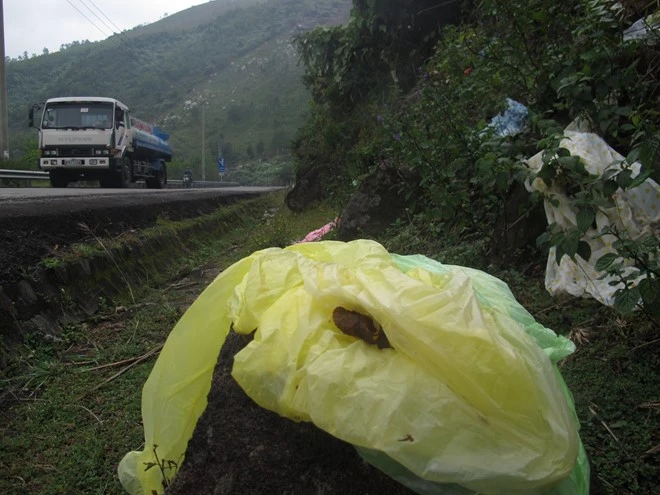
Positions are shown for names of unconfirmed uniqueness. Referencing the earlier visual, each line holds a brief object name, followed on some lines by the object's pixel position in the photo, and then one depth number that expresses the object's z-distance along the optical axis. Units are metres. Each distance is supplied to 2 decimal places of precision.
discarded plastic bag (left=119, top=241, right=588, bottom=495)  1.05
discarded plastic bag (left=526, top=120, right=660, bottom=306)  2.63
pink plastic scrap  6.03
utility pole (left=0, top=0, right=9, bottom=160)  15.41
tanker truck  13.74
